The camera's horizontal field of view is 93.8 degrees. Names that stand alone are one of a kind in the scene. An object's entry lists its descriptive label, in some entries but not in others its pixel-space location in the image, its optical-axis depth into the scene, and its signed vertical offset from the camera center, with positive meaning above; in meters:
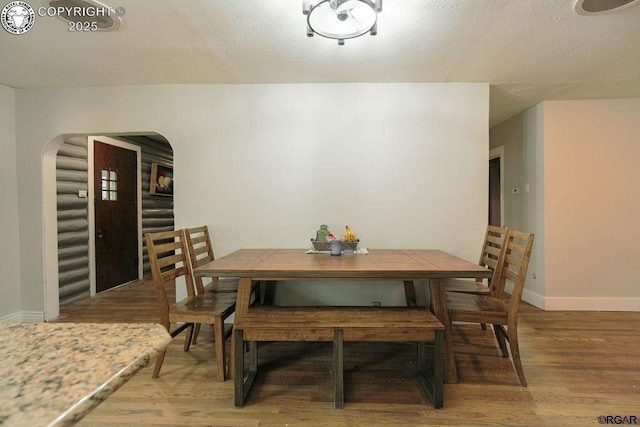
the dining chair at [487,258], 2.25 -0.40
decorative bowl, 2.36 -0.30
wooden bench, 1.62 -0.68
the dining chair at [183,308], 1.89 -0.65
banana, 2.38 -0.23
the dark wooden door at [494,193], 4.30 +0.22
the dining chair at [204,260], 2.31 -0.42
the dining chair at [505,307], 1.84 -0.65
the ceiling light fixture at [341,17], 1.54 +1.05
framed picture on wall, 4.51 +0.46
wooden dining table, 1.75 -0.36
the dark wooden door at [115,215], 3.72 -0.07
